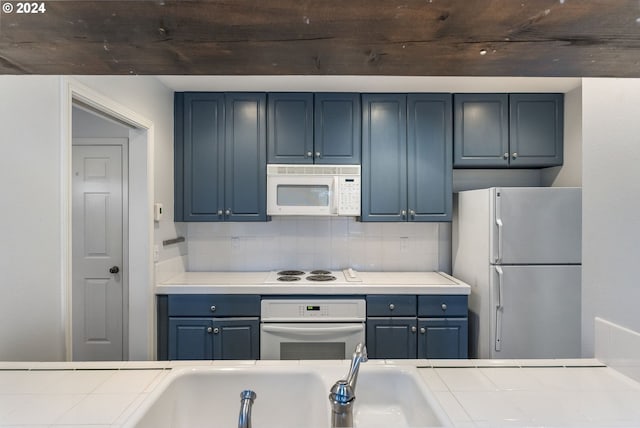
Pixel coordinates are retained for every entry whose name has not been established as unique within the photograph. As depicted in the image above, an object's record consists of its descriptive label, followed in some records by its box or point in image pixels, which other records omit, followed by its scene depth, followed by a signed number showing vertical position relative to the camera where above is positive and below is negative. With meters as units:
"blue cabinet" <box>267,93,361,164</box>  2.62 +0.68
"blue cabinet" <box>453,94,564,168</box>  2.64 +0.68
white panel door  2.74 -0.34
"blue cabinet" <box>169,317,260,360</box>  2.31 -0.90
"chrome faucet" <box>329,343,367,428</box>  0.75 -0.45
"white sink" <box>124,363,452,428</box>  0.99 -0.57
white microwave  2.57 +0.17
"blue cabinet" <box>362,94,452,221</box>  2.63 +0.49
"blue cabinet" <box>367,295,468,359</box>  2.32 -0.83
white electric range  2.29 -0.82
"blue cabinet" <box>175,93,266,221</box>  2.62 +0.46
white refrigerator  2.19 -0.41
